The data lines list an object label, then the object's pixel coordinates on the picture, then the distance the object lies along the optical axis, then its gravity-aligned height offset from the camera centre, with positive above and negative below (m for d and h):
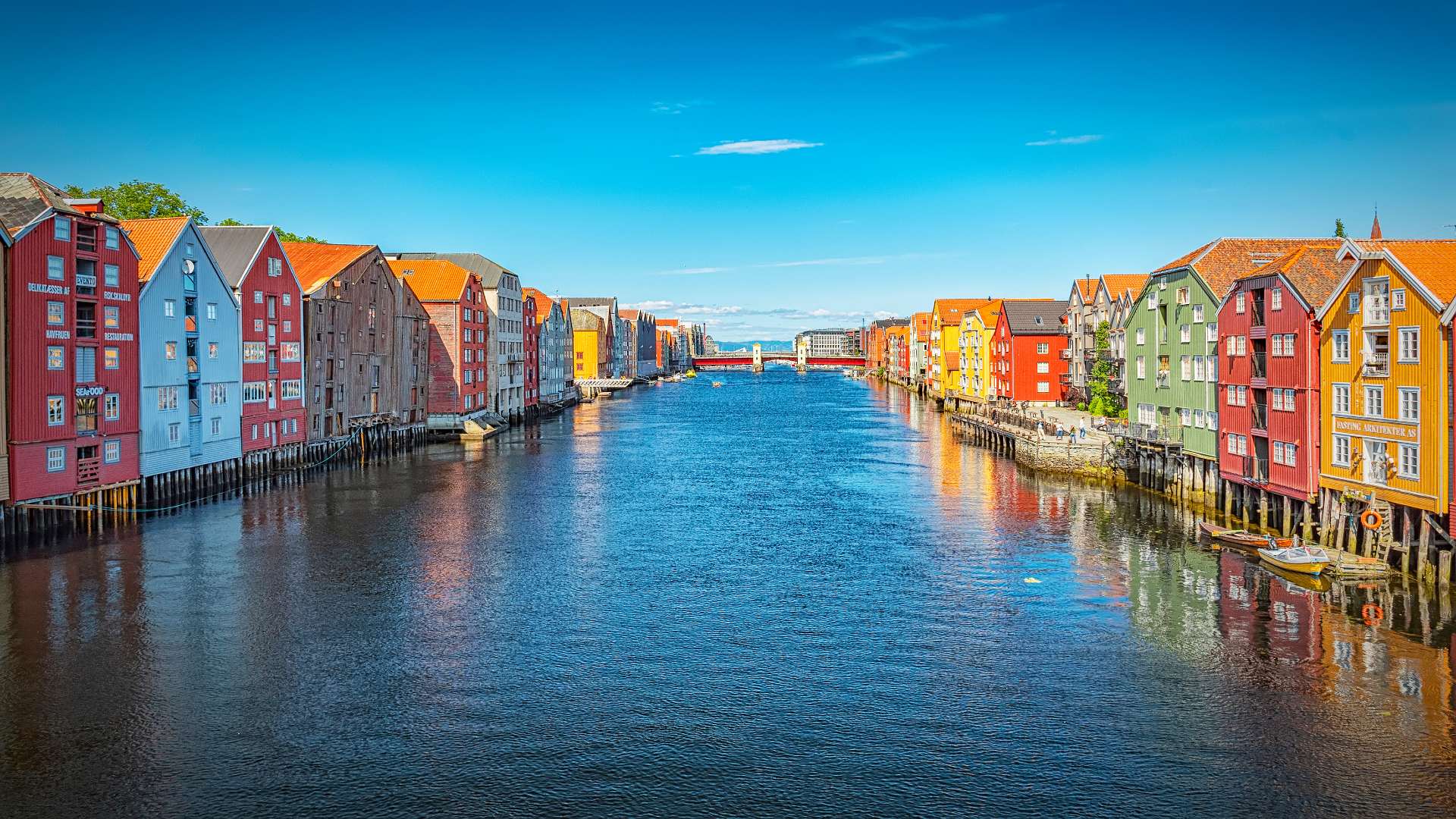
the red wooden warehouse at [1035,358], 96.00 +2.50
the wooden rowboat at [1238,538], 37.28 -5.95
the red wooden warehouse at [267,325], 58.34 +4.54
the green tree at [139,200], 76.44 +15.55
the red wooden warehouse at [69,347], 39.72 +2.39
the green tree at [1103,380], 74.31 +0.23
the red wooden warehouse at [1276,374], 37.94 +0.24
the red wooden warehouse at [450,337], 88.25 +5.27
